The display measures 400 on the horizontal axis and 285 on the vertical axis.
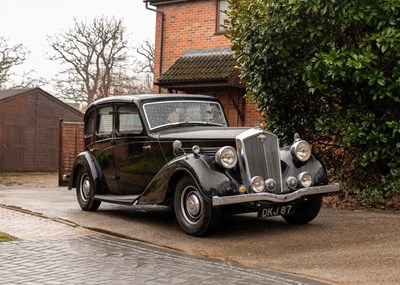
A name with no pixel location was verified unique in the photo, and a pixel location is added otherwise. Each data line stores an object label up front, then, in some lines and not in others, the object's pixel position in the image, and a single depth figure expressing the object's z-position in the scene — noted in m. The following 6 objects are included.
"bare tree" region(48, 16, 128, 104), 43.25
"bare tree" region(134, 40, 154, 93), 44.53
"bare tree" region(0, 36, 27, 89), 42.88
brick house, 16.91
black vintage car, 7.57
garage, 27.97
